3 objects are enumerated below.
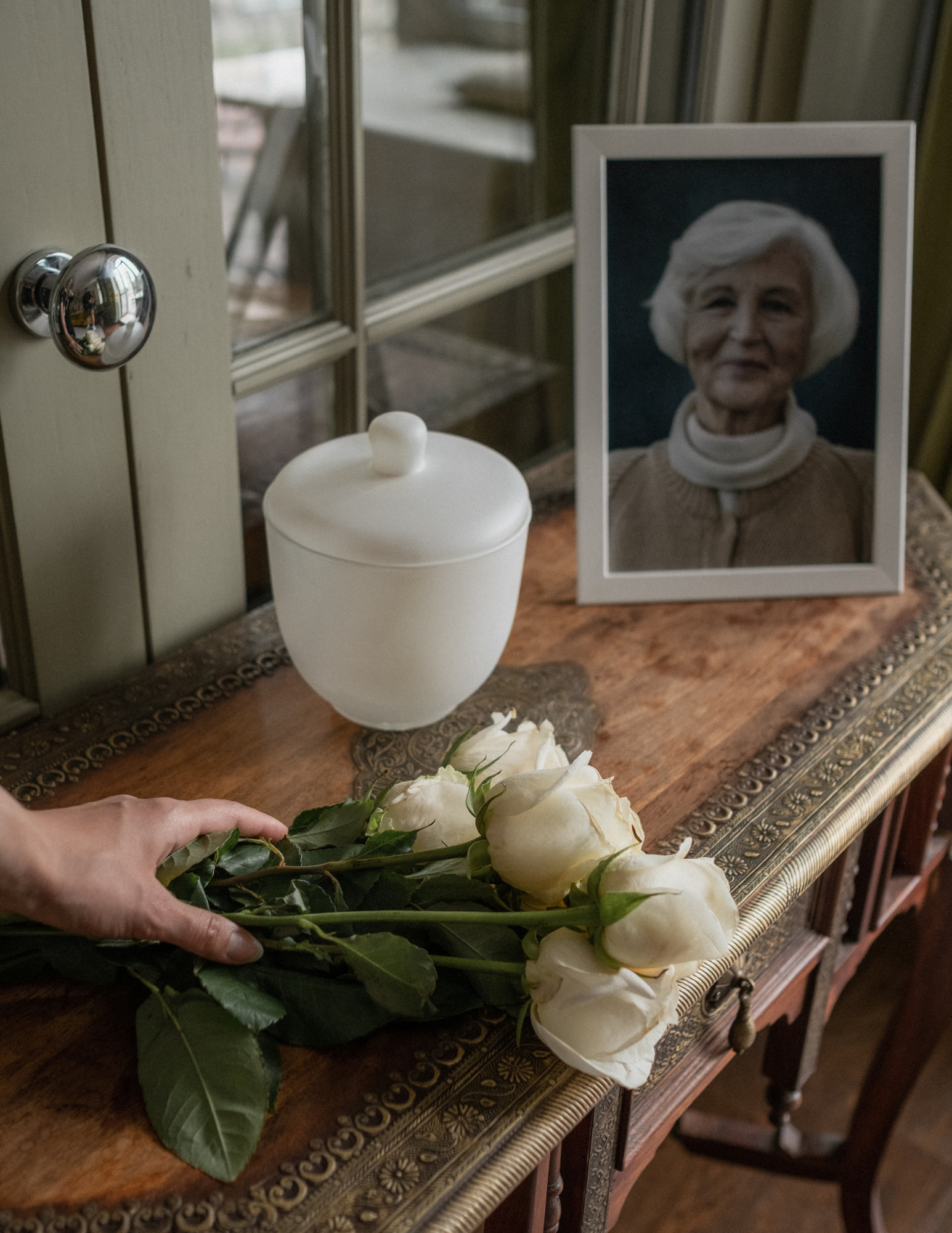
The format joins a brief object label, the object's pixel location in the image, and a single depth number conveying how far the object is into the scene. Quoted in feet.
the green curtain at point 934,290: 3.71
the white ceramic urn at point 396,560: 2.27
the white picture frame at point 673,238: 2.92
